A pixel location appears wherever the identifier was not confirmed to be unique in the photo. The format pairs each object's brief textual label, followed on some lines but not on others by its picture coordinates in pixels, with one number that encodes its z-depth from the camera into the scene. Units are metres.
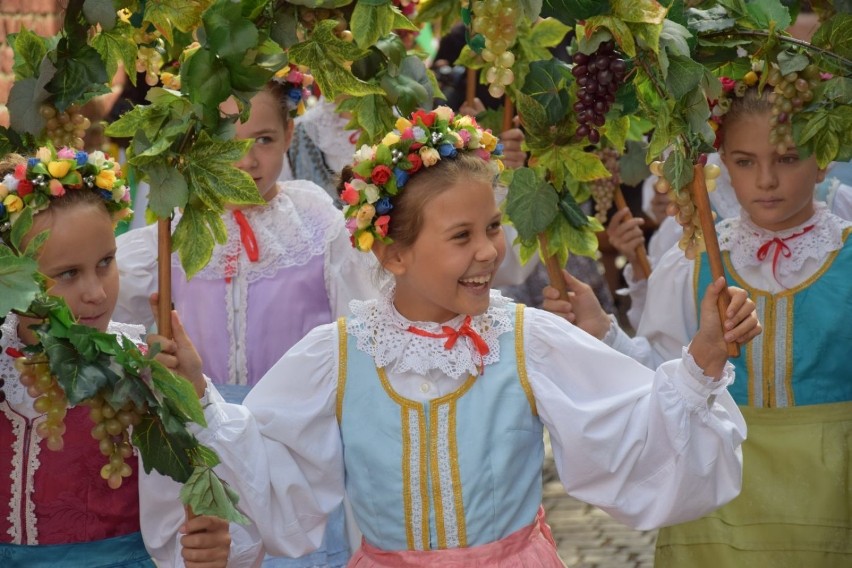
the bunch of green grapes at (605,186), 4.02
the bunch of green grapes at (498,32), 2.65
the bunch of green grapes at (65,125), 3.04
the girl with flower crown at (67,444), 3.07
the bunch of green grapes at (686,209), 2.75
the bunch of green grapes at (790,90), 3.10
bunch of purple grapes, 2.81
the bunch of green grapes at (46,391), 2.56
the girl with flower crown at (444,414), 2.94
